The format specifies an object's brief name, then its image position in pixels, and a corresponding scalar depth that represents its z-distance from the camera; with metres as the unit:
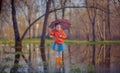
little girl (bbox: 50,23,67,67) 8.18
